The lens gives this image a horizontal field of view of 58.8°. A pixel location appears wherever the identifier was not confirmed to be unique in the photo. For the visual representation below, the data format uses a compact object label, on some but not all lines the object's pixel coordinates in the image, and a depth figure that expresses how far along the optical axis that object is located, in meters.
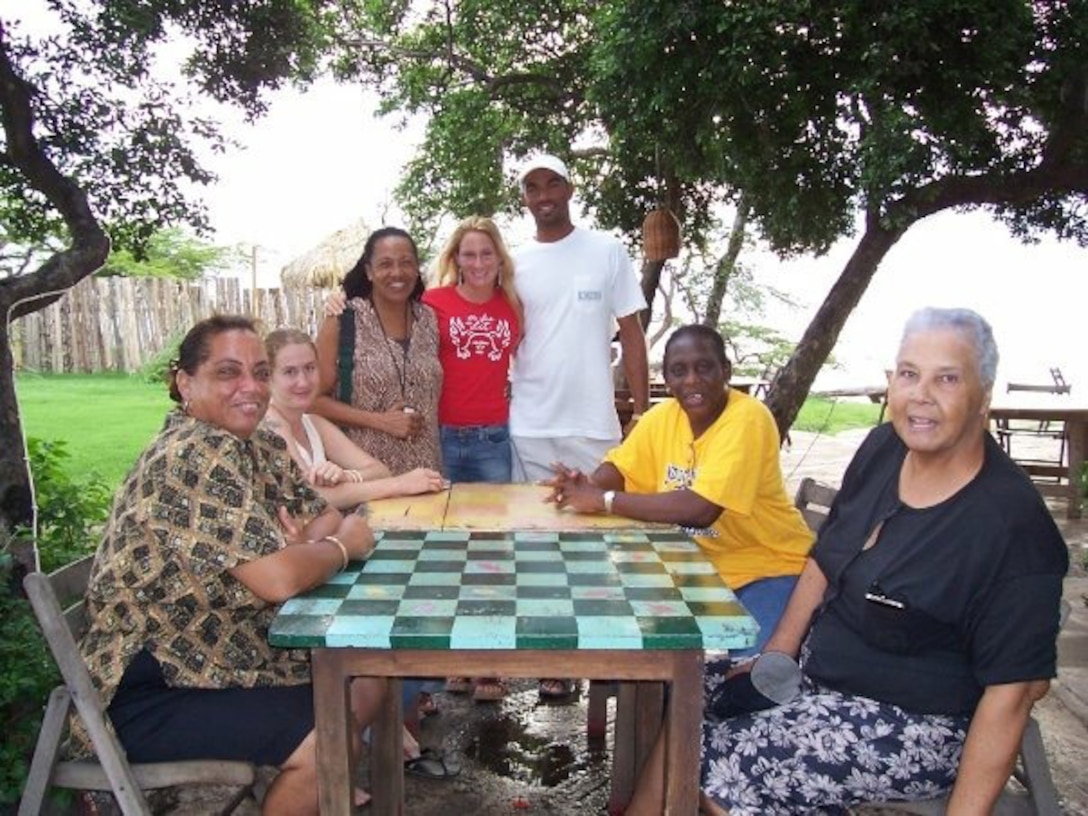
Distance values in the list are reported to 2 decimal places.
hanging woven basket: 8.15
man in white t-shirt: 3.92
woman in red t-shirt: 3.82
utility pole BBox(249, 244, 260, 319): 15.16
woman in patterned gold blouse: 2.07
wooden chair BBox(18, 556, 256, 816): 1.95
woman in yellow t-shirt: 2.73
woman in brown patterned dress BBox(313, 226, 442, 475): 3.58
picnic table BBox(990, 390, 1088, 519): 7.43
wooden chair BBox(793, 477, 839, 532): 3.24
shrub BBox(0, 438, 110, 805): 2.43
